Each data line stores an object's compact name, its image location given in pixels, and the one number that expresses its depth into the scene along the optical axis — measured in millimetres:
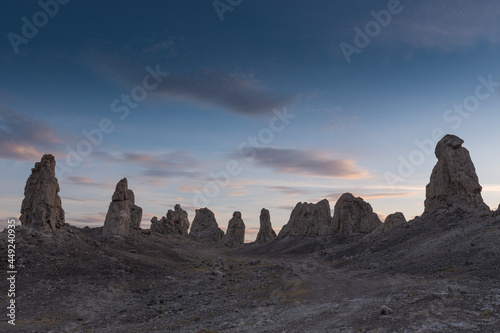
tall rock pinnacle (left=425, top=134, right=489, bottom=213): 37812
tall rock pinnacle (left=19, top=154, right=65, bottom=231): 32781
